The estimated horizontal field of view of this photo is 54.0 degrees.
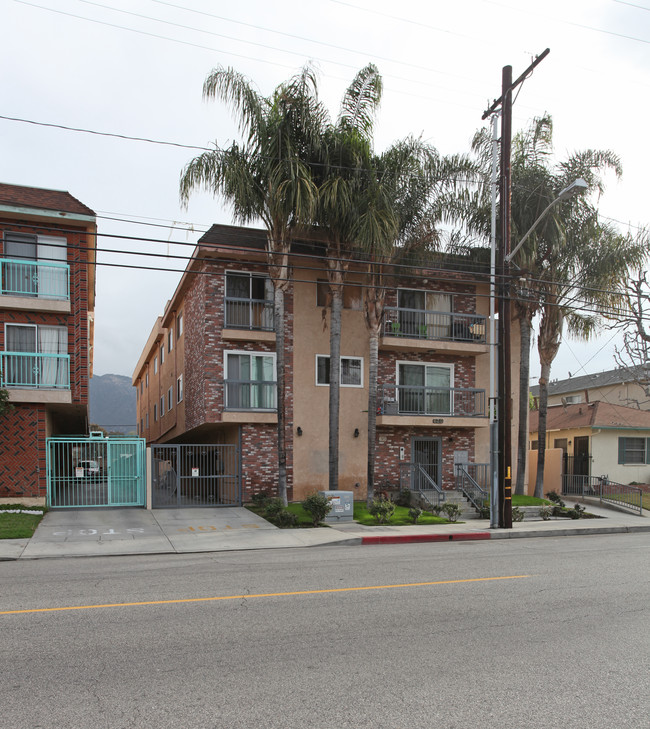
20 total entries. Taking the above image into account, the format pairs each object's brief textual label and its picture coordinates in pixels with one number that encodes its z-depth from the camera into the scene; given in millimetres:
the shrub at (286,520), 17375
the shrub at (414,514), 18359
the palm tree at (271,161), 17766
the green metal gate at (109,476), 19642
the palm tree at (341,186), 18578
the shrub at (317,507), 17547
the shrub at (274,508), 17984
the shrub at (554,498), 22791
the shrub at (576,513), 20812
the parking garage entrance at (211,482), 21141
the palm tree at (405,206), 19734
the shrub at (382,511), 17891
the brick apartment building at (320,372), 21844
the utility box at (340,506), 18250
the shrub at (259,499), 20848
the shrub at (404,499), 22438
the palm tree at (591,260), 23047
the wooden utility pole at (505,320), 17328
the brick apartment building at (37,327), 18797
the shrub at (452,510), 18922
